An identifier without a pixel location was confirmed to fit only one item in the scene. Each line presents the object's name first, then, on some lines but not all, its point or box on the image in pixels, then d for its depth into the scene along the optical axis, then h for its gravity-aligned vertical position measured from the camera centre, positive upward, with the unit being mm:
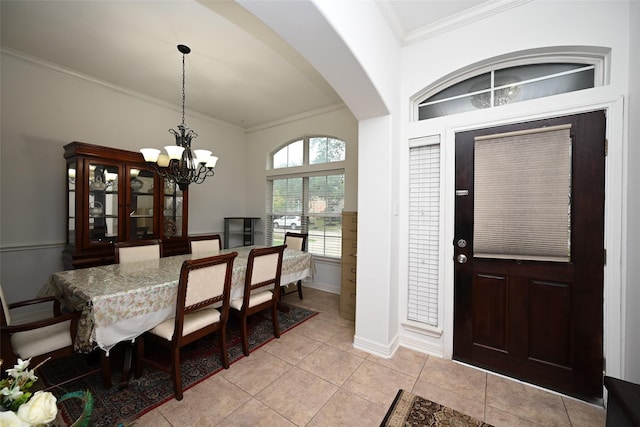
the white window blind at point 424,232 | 2410 -215
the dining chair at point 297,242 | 3811 -488
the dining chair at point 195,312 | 1801 -828
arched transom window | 1930 +1105
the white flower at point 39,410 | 549 -446
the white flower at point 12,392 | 594 -441
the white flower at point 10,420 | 534 -455
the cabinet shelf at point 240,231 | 4980 -419
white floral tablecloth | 1635 -633
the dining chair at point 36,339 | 1514 -877
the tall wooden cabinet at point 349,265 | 3148 -697
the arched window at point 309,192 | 4199 +331
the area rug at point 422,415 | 1617 -1374
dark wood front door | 1815 -650
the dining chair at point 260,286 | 2348 -766
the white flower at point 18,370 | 616 -400
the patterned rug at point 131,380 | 1652 -1335
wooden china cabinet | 2926 +73
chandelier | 2490 +524
